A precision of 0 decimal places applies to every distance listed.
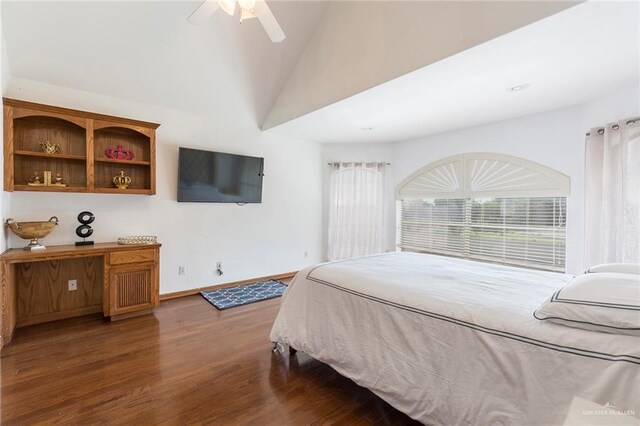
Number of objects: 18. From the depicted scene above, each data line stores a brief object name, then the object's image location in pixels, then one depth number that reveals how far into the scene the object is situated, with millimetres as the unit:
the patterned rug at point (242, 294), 3621
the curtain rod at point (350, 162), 5199
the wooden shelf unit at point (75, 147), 2732
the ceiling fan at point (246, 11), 1943
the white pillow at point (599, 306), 1090
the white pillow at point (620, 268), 1684
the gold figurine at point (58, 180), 3043
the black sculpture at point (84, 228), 3139
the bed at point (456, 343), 1089
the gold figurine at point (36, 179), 2920
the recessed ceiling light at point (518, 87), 2723
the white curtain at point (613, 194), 2594
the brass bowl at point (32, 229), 2699
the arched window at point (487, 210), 3508
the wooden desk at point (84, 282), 2857
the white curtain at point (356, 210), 5184
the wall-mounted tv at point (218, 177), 3869
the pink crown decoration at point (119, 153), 3336
